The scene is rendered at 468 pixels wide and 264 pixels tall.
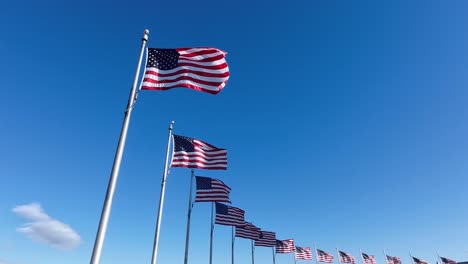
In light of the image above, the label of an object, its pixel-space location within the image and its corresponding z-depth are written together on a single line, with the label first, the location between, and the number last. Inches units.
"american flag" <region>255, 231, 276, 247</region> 1663.4
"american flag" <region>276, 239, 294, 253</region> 1843.1
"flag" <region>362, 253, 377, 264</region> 2157.7
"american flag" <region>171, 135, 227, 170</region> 656.4
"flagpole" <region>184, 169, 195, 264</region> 849.5
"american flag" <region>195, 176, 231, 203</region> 924.6
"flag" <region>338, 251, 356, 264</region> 2101.9
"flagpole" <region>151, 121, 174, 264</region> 544.1
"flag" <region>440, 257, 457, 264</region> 2343.8
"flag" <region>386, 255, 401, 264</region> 2382.9
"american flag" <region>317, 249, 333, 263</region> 2003.0
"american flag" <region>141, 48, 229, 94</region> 422.9
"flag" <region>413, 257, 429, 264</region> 2147.1
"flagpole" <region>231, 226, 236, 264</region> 1713.3
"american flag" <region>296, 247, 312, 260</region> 1935.3
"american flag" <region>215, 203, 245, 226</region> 1203.9
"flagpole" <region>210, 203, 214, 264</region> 1220.0
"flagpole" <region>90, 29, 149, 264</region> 307.7
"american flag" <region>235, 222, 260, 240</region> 1493.6
